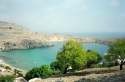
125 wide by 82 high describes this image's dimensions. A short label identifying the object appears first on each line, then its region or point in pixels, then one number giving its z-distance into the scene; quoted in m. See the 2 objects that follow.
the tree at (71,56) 20.23
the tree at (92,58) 24.66
